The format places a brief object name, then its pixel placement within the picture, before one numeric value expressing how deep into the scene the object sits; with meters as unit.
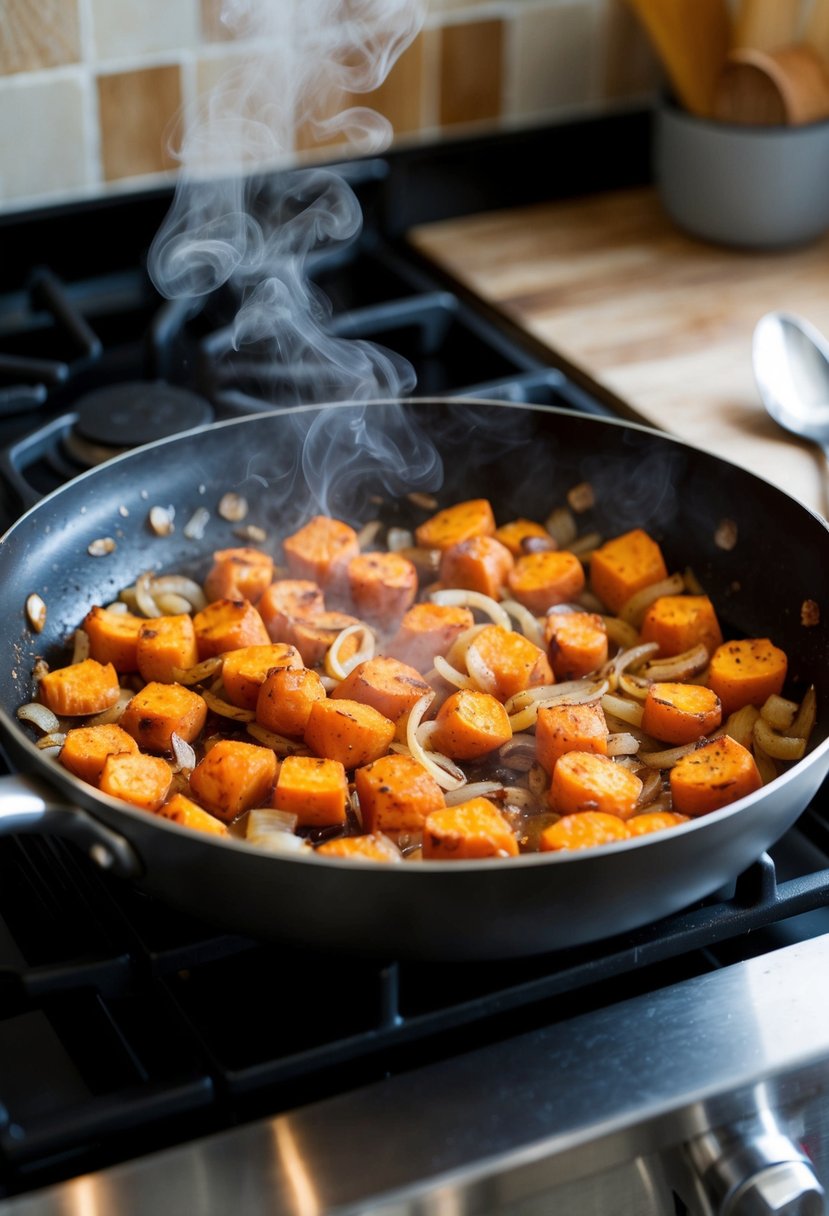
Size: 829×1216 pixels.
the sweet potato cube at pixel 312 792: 1.06
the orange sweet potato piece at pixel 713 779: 1.07
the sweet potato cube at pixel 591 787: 1.07
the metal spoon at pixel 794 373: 1.59
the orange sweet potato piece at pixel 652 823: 1.01
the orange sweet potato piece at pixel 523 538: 1.45
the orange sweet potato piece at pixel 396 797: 1.04
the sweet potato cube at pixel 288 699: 1.18
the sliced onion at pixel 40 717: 1.19
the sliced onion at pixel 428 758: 1.13
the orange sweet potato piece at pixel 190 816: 1.01
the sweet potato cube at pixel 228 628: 1.29
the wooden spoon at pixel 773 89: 1.84
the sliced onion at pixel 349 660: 1.27
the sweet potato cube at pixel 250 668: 1.22
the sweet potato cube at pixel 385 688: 1.20
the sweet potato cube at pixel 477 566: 1.38
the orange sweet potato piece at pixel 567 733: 1.13
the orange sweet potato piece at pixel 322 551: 1.41
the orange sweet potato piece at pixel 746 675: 1.24
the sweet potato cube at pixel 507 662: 1.24
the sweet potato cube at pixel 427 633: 1.30
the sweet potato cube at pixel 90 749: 1.11
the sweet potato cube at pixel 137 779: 1.06
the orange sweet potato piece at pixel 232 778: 1.08
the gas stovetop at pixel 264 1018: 0.88
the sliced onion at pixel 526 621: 1.35
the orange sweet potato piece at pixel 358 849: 0.98
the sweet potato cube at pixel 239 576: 1.38
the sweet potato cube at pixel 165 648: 1.27
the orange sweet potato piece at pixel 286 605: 1.34
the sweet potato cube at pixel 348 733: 1.13
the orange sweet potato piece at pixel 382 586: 1.36
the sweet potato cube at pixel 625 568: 1.38
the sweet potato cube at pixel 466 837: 0.97
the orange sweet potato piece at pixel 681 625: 1.31
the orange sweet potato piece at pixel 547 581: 1.39
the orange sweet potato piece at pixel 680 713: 1.19
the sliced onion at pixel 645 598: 1.38
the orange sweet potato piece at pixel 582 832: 1.00
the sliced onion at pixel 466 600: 1.37
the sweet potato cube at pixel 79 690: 1.21
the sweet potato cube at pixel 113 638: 1.29
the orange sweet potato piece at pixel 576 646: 1.29
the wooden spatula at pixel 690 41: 1.92
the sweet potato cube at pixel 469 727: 1.15
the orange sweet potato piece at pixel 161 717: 1.17
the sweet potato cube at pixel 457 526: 1.44
